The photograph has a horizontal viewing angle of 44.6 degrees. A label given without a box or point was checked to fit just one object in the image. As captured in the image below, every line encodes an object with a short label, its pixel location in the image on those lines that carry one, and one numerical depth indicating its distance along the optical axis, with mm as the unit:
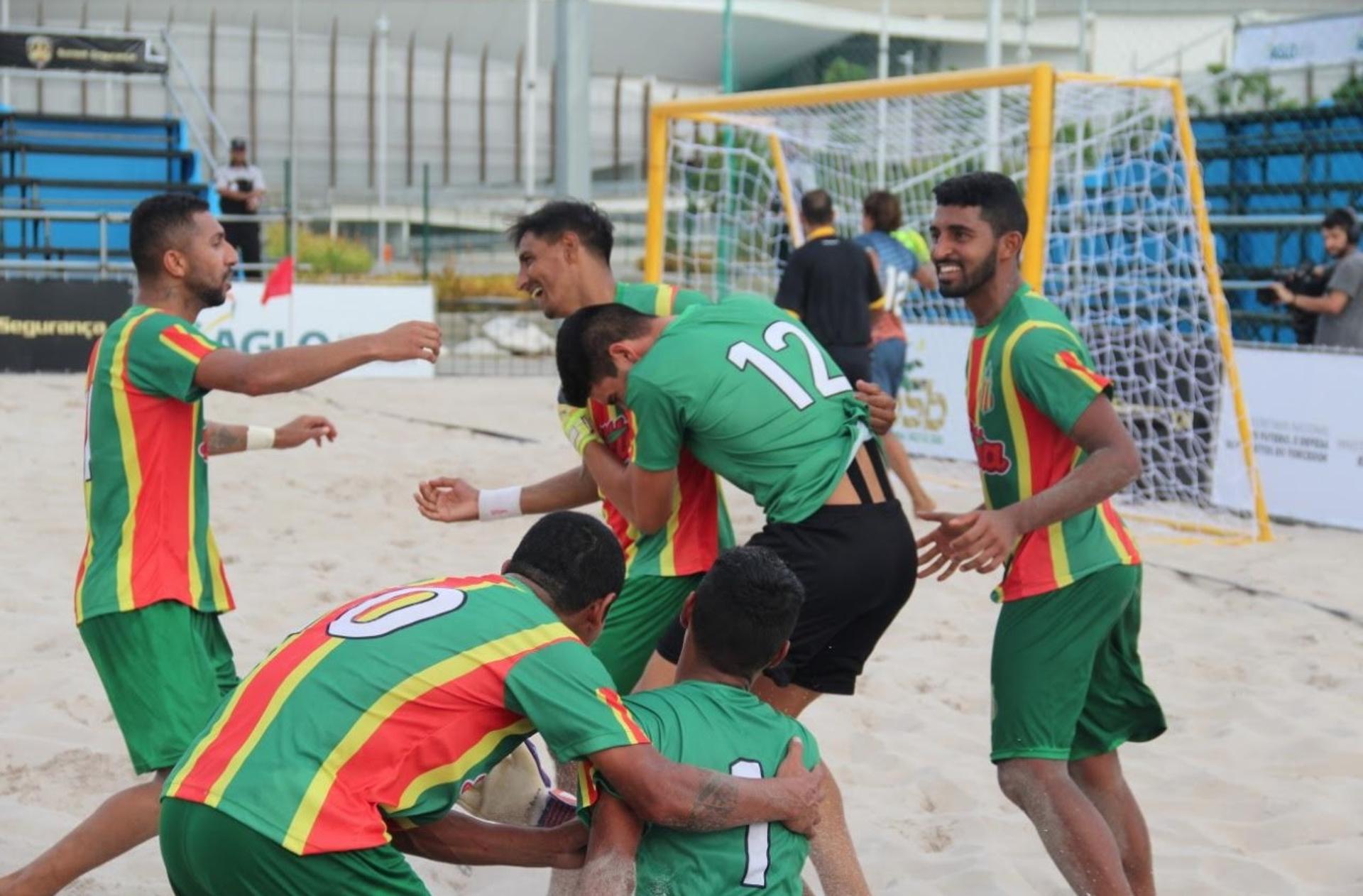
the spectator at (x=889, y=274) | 10242
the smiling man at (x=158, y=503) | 3732
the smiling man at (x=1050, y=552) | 3635
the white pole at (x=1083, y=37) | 29045
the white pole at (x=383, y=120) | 35531
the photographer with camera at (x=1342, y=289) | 10328
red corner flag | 15148
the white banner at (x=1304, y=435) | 9500
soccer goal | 9492
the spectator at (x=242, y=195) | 17781
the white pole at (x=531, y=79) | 31750
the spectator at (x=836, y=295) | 9445
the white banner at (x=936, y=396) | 12055
